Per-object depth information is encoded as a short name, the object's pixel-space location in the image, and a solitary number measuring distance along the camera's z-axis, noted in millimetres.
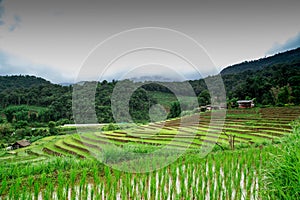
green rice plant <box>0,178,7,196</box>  2884
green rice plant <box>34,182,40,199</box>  2843
